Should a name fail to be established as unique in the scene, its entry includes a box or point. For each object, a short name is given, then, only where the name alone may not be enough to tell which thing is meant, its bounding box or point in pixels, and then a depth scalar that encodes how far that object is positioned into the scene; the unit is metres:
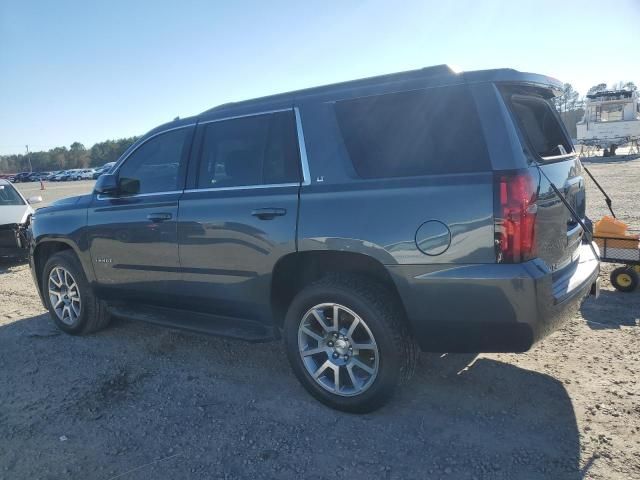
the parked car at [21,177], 65.56
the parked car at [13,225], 8.44
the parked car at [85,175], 60.15
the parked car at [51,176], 63.03
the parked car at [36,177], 65.07
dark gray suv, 2.68
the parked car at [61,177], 60.70
